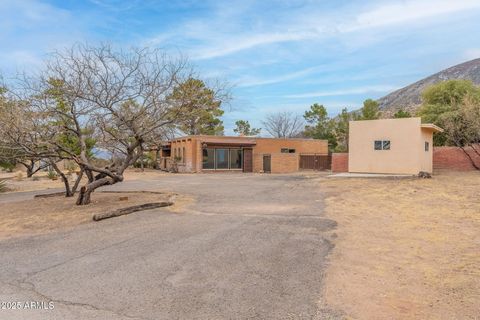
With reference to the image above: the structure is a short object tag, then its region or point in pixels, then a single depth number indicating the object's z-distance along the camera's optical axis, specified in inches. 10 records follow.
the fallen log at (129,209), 387.5
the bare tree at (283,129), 2107.5
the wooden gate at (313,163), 1435.8
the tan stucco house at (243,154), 1283.2
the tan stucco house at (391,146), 901.8
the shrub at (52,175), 1038.7
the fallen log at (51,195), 612.4
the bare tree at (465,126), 959.7
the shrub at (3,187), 813.2
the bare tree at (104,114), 451.4
